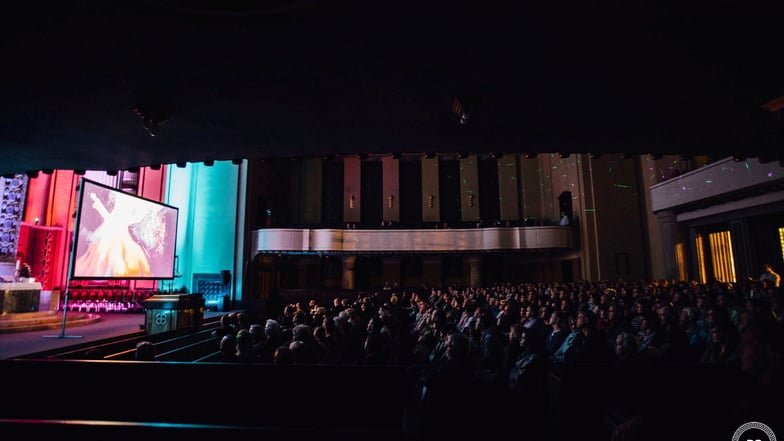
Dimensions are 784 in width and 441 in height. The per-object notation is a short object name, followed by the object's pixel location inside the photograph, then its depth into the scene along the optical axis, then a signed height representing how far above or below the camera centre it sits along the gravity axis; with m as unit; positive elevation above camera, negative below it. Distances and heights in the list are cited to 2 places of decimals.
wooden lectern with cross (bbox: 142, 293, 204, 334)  7.49 -0.71
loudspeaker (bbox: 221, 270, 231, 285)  17.95 -0.10
